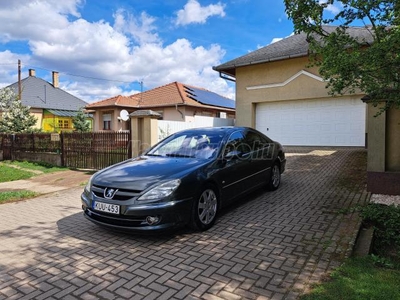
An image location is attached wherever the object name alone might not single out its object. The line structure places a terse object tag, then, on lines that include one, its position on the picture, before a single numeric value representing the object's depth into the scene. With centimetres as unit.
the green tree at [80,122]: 2494
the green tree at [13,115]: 2241
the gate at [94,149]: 1062
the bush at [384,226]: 398
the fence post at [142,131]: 1009
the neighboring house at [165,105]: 2125
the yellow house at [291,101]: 1305
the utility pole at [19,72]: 2616
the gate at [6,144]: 1603
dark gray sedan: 389
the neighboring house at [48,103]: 3334
